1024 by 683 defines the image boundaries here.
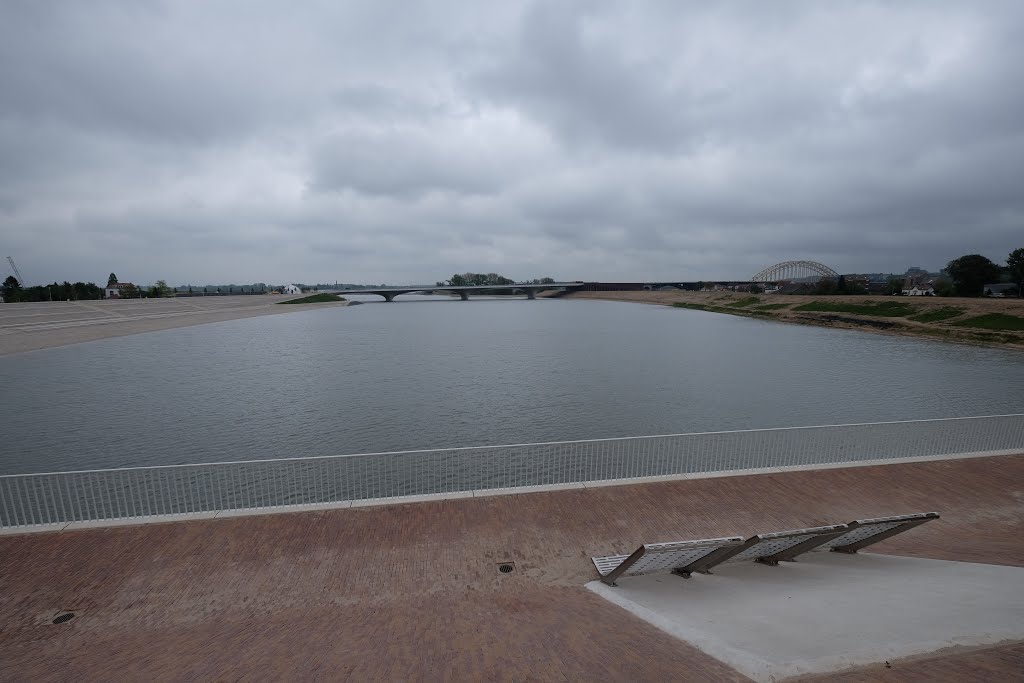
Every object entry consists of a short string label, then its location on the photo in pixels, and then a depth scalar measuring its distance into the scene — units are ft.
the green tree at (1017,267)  262.88
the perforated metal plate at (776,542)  22.48
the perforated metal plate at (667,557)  21.61
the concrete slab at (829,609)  16.65
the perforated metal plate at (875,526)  23.71
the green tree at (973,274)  273.95
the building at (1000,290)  266.77
